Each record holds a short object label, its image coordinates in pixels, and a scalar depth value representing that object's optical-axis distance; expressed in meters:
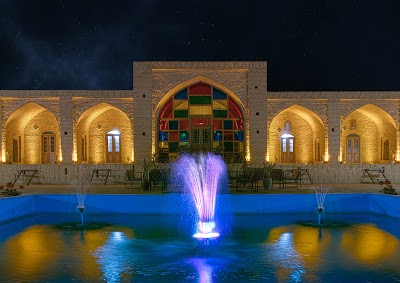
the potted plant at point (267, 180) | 13.79
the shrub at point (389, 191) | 12.08
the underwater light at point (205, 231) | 8.84
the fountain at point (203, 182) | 9.74
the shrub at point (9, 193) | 11.88
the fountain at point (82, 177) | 16.17
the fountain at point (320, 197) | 11.71
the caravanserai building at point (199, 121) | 18.84
